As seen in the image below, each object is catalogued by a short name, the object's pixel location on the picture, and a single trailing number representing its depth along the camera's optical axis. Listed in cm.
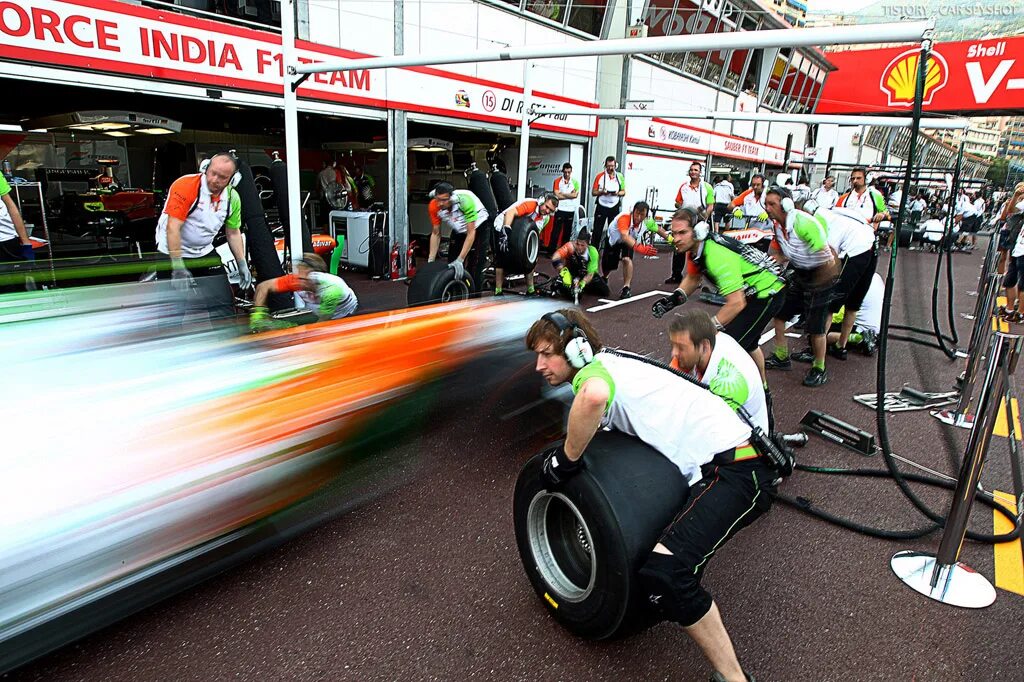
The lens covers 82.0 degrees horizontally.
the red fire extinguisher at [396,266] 990
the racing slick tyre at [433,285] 571
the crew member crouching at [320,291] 410
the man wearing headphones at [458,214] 729
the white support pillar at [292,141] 619
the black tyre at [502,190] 1159
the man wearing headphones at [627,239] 848
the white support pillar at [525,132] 916
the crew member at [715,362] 280
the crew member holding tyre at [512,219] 817
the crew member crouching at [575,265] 829
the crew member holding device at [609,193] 1184
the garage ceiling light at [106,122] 930
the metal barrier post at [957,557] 270
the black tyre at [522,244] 816
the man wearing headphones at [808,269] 528
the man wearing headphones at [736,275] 445
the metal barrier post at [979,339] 493
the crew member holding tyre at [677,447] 203
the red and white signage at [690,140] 1734
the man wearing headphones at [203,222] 462
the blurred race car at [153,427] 183
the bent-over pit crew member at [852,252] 581
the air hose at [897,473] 251
